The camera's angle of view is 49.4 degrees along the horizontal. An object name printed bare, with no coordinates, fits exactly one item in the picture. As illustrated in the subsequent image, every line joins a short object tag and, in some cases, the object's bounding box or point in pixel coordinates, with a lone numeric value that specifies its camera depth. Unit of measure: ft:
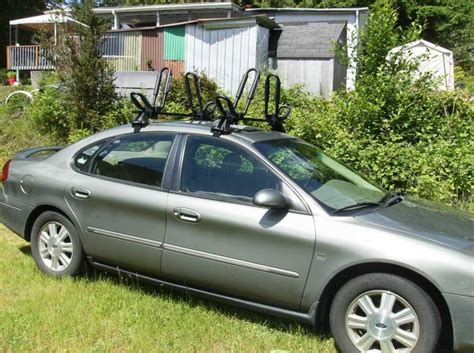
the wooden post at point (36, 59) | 73.92
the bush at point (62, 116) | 31.73
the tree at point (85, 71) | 31.30
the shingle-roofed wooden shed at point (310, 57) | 51.34
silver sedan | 10.29
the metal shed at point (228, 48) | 51.16
